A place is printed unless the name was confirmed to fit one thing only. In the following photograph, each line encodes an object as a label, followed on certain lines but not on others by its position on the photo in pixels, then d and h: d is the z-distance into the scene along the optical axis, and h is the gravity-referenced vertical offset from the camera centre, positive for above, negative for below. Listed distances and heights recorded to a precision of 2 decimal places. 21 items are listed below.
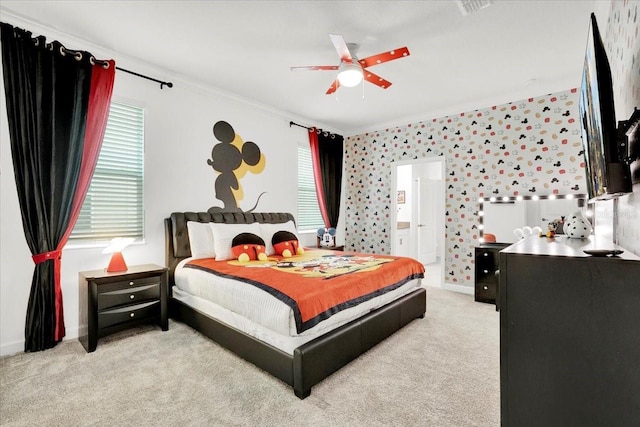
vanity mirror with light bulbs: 3.75 -0.02
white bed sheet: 2.03 -0.72
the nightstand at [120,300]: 2.57 -0.78
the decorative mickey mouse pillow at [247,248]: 3.39 -0.40
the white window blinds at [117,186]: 3.03 +0.29
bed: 2.00 -0.88
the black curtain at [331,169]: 5.55 +0.81
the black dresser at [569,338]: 1.01 -0.47
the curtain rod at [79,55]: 2.68 +1.47
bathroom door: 6.66 -0.18
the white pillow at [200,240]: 3.44 -0.31
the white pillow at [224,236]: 3.41 -0.26
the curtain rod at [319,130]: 5.03 +1.47
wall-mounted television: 1.18 +0.35
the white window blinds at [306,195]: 5.31 +0.31
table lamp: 2.83 -0.38
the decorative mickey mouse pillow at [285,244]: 3.80 -0.41
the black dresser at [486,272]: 3.97 -0.82
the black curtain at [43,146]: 2.53 +0.60
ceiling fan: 2.51 +1.34
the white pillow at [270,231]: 3.90 -0.24
